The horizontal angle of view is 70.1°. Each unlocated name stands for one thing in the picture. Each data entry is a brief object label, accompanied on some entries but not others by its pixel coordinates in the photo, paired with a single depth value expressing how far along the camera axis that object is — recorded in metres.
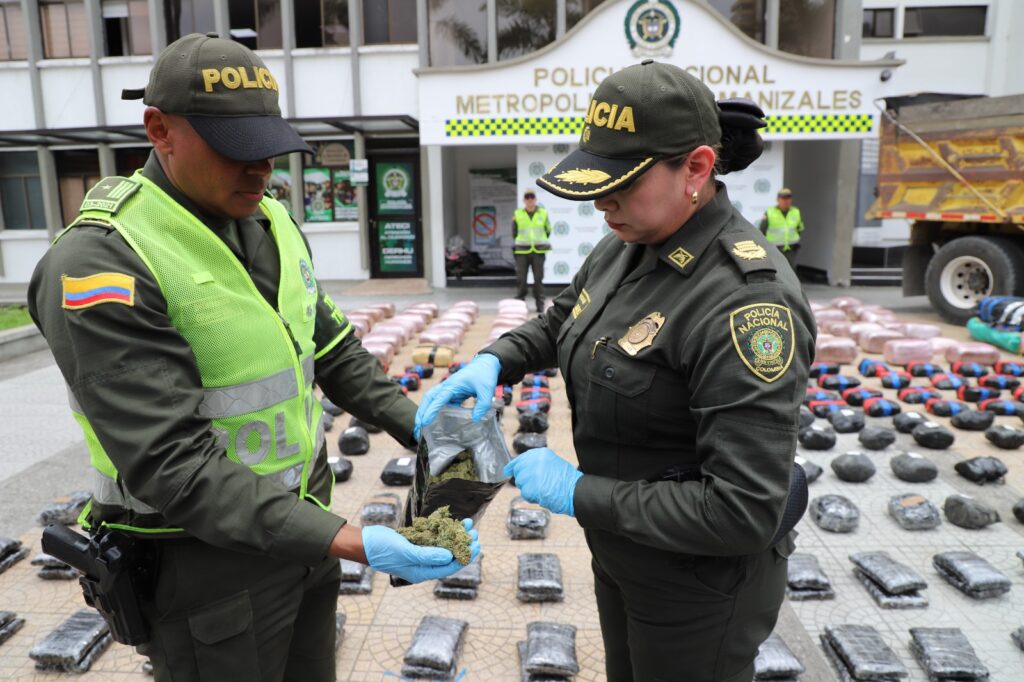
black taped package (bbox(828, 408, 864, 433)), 5.61
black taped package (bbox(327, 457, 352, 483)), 4.73
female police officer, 1.52
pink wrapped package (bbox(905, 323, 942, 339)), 8.55
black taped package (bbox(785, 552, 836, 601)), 3.41
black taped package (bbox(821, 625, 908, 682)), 2.74
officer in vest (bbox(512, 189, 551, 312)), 11.66
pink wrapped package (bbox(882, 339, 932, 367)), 7.66
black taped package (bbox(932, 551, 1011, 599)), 3.37
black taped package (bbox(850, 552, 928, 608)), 3.32
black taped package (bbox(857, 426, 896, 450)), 5.23
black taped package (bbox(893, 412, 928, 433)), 5.58
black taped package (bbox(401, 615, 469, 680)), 2.82
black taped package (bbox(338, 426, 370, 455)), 5.24
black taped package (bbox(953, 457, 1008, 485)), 4.62
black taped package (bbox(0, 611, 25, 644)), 3.08
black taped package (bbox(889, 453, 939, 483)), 4.67
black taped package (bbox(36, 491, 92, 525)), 4.11
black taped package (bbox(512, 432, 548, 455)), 5.09
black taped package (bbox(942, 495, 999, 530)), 4.02
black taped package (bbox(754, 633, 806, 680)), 2.73
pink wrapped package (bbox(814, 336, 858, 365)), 7.72
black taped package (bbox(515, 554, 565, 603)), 3.36
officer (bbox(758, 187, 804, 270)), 11.39
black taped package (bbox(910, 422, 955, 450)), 5.22
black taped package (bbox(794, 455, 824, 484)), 4.60
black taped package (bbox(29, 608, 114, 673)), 2.84
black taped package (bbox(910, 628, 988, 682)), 2.72
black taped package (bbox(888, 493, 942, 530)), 4.07
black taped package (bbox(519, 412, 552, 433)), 5.60
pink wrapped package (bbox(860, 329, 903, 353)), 8.19
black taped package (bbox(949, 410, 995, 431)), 5.61
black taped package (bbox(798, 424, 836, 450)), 5.23
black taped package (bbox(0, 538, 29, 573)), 3.64
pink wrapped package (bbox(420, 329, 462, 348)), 8.31
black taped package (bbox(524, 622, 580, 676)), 2.78
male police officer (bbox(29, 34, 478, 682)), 1.54
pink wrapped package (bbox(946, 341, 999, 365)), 7.47
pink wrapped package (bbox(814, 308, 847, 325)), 9.24
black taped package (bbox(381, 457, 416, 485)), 4.64
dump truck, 8.82
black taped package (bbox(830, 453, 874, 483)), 4.68
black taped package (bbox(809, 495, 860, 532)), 4.05
